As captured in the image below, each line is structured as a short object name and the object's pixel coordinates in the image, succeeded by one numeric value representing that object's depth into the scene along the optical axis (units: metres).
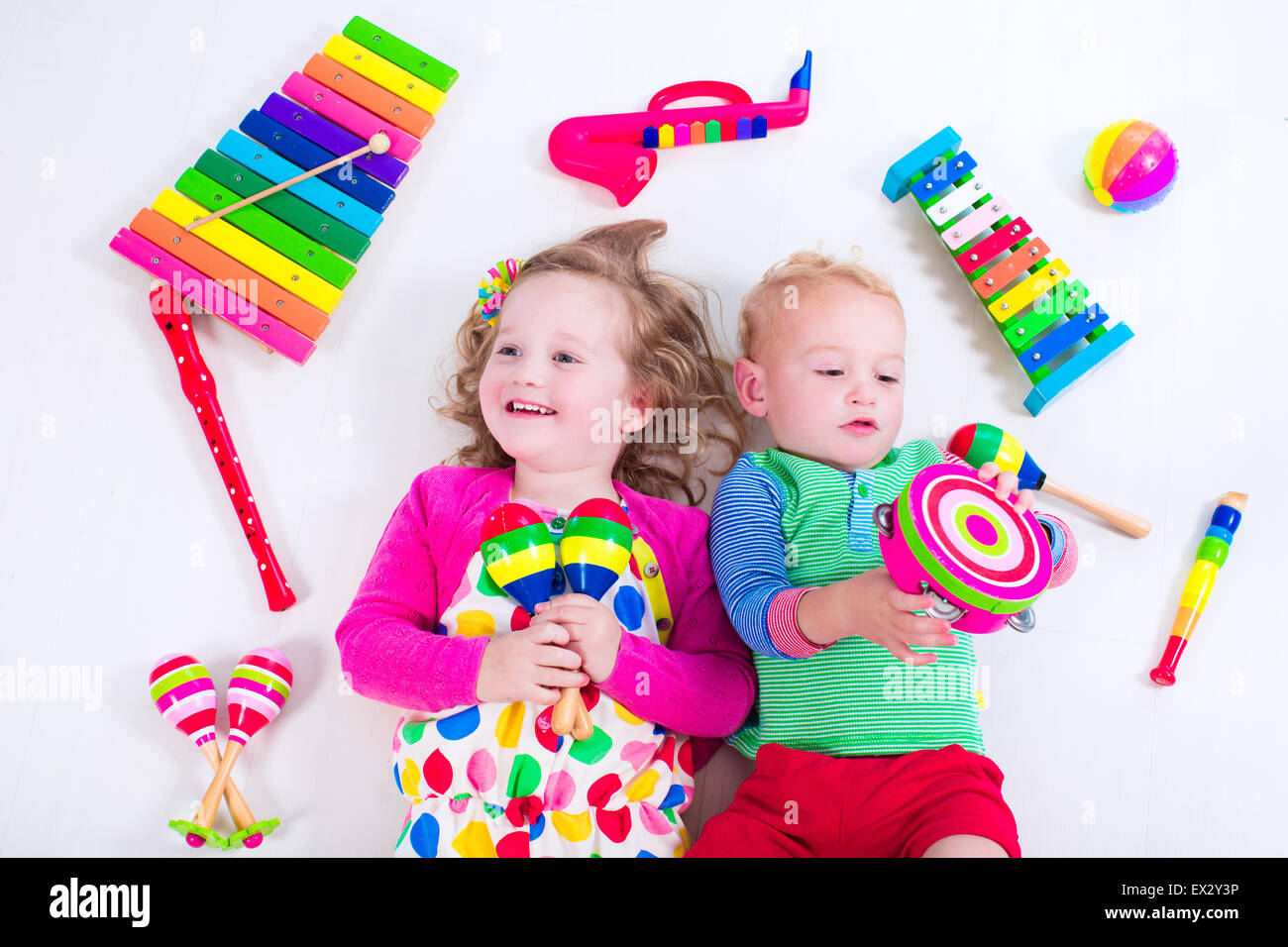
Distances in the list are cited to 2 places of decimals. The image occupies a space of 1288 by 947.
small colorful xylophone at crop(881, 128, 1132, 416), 1.95
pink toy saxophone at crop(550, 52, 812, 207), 2.11
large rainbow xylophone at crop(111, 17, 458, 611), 1.92
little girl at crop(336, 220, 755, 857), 1.47
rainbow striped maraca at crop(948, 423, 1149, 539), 1.82
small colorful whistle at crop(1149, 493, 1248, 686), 1.77
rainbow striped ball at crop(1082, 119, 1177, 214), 2.06
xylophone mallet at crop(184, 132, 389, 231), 2.00
